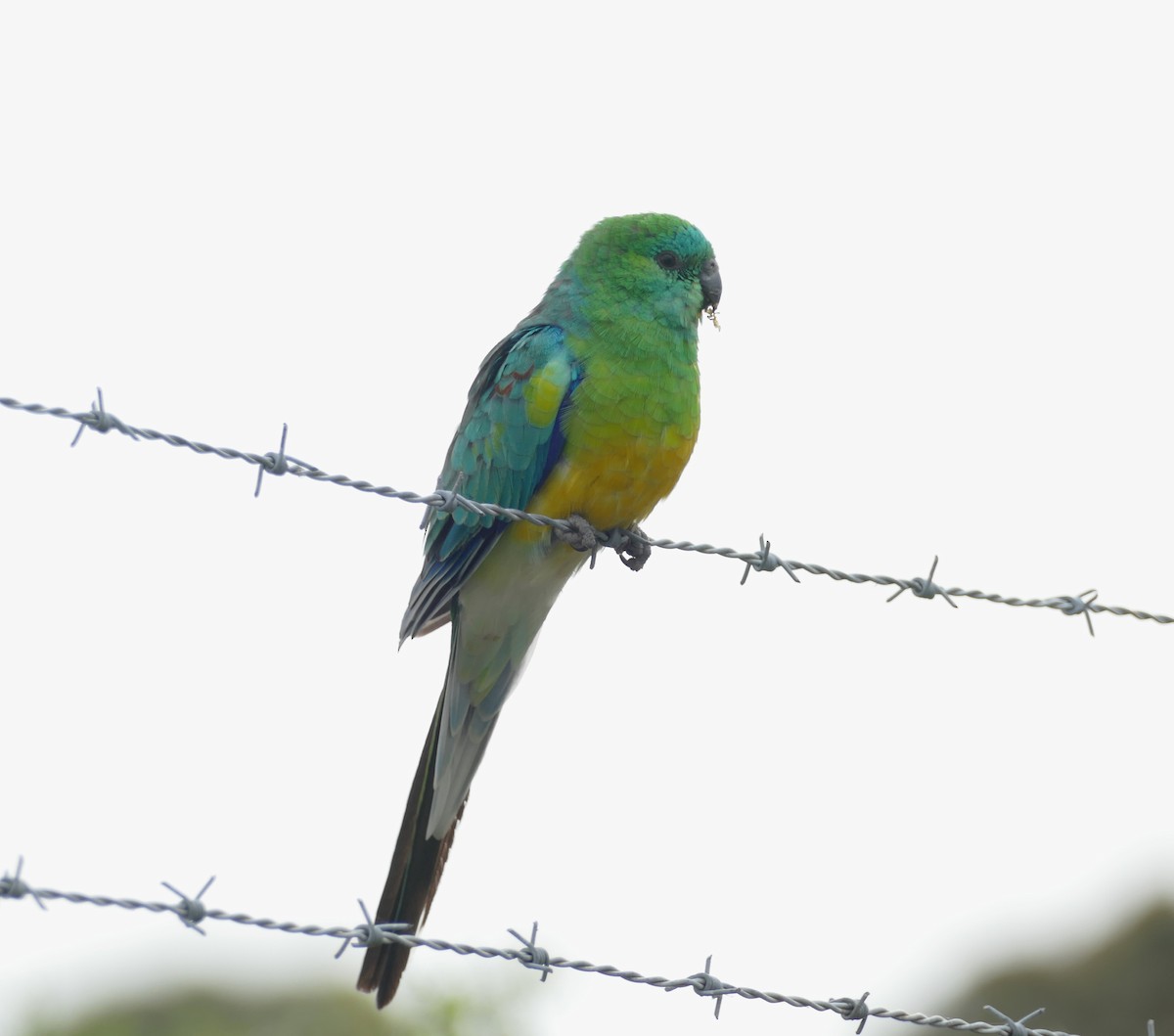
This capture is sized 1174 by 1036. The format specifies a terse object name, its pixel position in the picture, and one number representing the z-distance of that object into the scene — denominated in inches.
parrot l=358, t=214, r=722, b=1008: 391.9
